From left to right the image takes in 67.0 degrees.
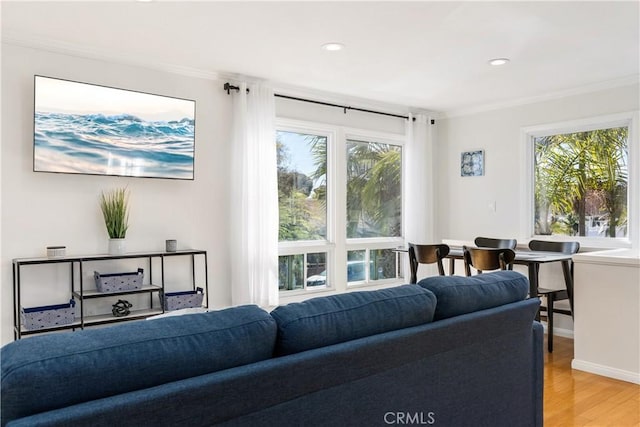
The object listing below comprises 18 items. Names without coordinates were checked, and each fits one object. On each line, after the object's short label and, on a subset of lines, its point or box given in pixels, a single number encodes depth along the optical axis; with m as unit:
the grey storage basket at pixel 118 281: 3.56
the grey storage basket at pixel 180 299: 3.85
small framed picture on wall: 5.71
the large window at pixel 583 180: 4.60
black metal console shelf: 3.31
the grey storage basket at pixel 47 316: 3.24
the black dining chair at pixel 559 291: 3.96
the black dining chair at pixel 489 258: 3.70
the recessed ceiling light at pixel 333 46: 3.63
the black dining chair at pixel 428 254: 4.23
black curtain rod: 4.41
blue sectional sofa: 1.08
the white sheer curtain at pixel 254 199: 4.38
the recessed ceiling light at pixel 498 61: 4.01
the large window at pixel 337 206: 5.01
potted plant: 3.70
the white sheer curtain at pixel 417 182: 5.82
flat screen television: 3.48
